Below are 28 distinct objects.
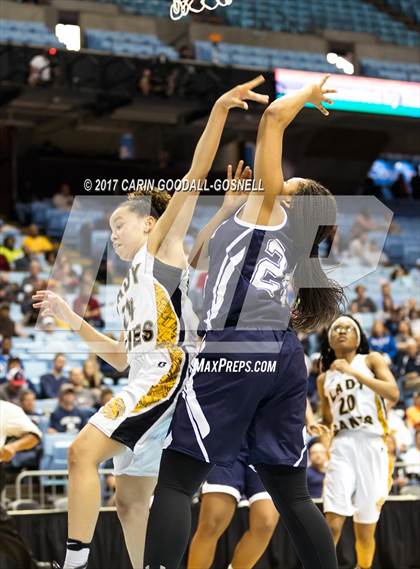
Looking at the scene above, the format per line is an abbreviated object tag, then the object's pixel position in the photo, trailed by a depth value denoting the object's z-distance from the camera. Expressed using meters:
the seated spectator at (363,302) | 14.63
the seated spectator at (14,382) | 10.31
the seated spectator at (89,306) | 10.53
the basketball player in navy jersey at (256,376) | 3.91
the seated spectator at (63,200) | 17.05
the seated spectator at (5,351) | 11.46
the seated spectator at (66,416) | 10.17
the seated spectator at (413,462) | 9.88
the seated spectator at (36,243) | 15.10
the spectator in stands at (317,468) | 9.20
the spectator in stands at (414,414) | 11.17
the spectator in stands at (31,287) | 13.04
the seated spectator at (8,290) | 13.34
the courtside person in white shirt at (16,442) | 5.66
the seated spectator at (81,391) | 10.67
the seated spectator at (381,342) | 13.51
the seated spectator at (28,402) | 9.98
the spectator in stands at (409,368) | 12.46
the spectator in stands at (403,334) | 13.74
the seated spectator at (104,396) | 10.23
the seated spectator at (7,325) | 12.32
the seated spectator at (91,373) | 11.37
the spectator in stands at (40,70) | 15.69
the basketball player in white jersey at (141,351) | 4.09
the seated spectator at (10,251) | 14.66
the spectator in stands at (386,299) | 14.95
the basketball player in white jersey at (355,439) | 6.78
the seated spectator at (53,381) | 11.35
